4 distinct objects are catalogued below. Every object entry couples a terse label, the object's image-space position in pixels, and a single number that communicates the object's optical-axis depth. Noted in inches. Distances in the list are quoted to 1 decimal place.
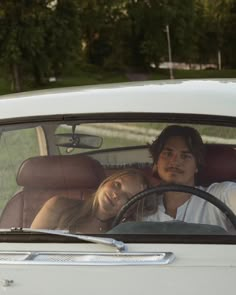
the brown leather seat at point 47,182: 92.4
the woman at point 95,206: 91.1
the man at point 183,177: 88.1
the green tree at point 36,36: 1360.7
